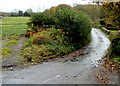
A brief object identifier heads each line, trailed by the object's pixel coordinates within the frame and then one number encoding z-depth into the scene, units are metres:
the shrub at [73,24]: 12.73
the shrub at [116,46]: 9.63
